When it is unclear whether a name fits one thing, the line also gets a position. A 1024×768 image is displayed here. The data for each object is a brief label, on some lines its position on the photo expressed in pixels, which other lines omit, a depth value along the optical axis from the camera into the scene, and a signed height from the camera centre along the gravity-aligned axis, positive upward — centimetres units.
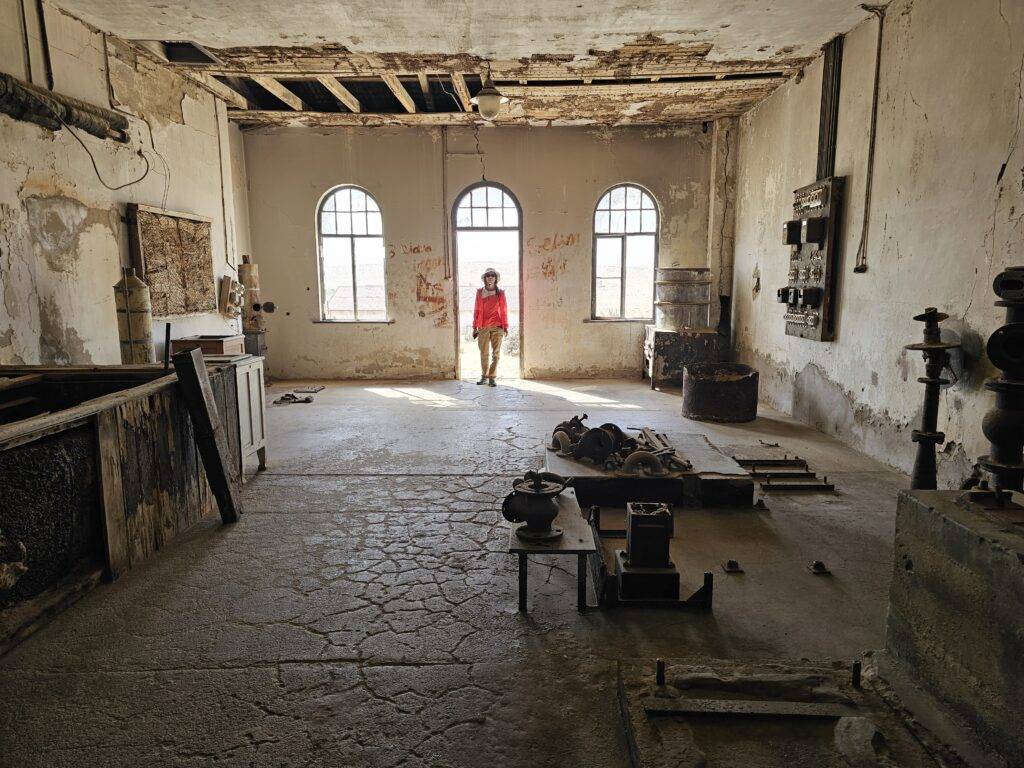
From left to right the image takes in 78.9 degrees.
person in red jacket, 962 -40
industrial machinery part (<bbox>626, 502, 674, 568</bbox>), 311 -122
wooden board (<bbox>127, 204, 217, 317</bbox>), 667 +38
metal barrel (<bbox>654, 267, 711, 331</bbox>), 916 -9
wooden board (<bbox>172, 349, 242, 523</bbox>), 404 -93
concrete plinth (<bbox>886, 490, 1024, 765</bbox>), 175 -100
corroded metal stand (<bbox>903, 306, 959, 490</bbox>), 423 -84
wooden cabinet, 495 -96
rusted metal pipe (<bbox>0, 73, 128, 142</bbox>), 491 +155
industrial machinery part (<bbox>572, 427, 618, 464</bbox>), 458 -113
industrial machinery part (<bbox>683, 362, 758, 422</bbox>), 701 -120
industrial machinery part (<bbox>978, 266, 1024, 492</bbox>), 270 -51
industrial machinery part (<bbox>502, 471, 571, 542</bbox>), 309 -108
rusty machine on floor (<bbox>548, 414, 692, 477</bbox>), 443 -119
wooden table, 297 -122
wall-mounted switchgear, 630 +35
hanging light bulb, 637 +195
